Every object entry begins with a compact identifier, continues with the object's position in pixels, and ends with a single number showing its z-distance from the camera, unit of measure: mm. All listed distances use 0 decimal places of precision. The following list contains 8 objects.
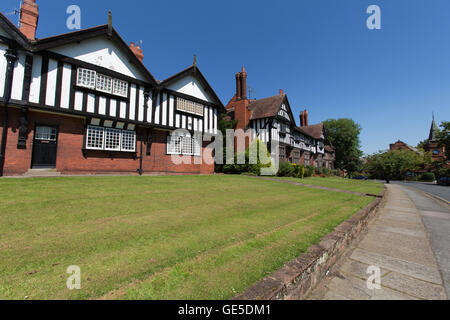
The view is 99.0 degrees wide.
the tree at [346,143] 49688
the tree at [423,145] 61625
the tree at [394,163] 45188
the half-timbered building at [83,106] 8945
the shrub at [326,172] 32156
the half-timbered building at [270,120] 22406
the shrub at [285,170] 19750
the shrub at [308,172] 21922
